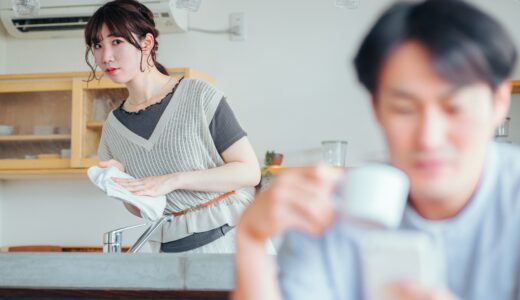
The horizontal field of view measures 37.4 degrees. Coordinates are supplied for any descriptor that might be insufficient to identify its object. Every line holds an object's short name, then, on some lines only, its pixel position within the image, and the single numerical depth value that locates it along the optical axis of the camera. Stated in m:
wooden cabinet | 4.33
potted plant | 4.07
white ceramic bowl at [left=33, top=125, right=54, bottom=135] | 4.52
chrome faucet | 2.20
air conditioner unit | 4.27
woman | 2.23
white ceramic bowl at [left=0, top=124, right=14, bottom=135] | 4.61
